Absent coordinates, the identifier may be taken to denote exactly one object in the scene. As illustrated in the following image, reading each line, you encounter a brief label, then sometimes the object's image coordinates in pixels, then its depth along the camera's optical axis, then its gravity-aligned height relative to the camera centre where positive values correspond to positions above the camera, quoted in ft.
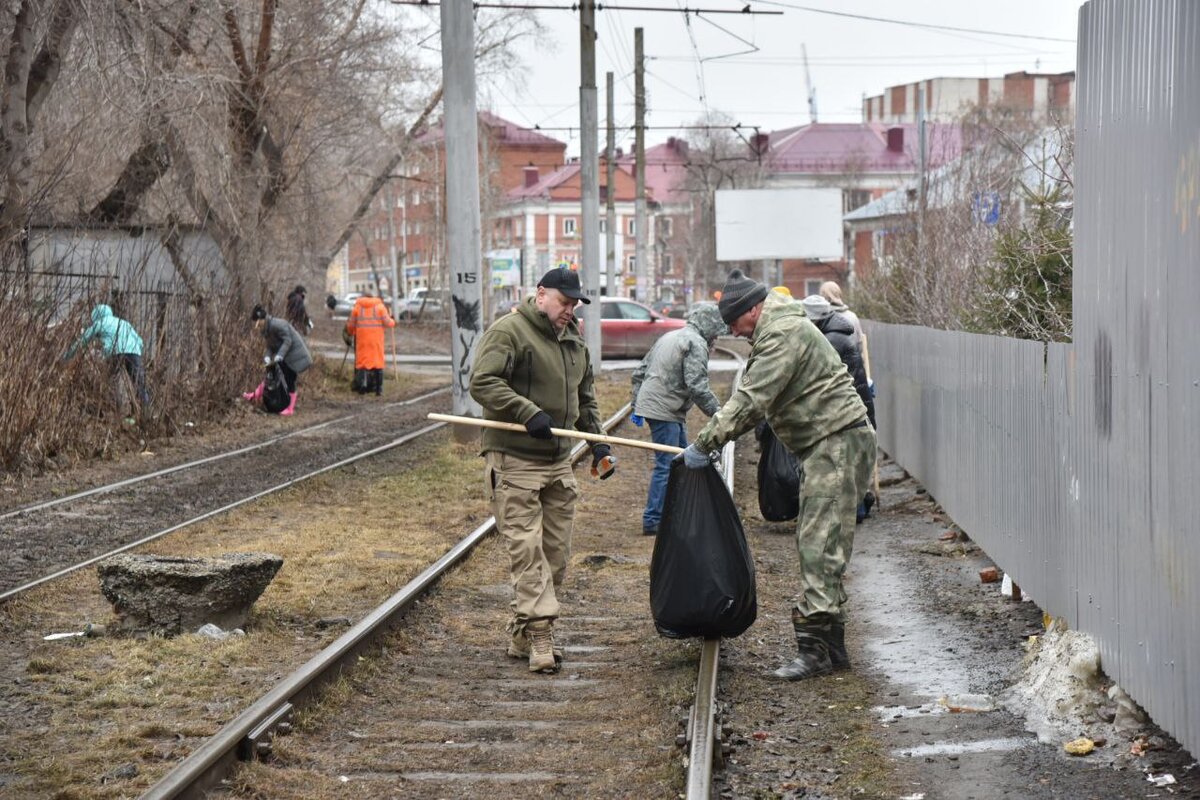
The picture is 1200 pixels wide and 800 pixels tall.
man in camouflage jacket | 23.49 -2.54
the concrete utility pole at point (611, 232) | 134.10 +3.41
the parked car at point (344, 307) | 233.68 -5.16
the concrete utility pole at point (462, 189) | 55.47 +2.98
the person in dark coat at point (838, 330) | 37.55 -1.46
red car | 127.65 -4.51
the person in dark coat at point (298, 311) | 82.29 -1.90
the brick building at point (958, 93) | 318.45 +38.41
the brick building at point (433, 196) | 176.65 +10.21
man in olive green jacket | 24.14 -2.49
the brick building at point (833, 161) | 305.32 +21.20
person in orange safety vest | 79.77 -3.46
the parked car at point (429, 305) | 190.19 -3.98
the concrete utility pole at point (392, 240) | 192.16 +5.26
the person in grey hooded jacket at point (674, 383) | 35.73 -2.61
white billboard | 150.92 +4.54
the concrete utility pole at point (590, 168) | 92.73 +6.33
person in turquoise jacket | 55.16 -2.30
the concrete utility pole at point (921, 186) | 70.50 +4.38
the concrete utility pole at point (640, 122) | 144.56 +13.60
